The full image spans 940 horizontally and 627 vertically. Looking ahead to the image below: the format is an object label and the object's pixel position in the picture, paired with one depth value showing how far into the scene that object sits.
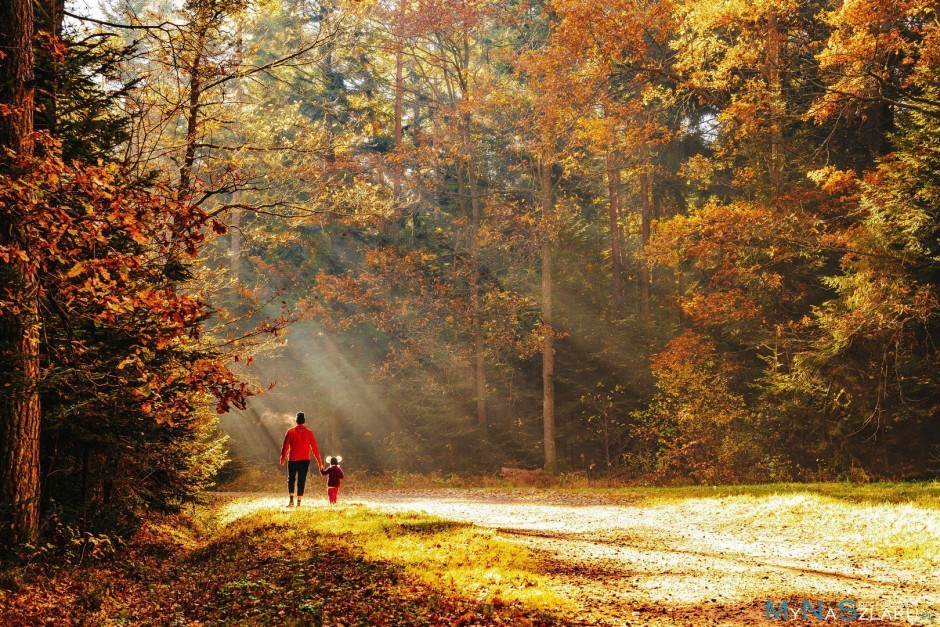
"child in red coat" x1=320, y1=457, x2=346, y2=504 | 15.31
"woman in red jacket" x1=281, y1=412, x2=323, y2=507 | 15.20
